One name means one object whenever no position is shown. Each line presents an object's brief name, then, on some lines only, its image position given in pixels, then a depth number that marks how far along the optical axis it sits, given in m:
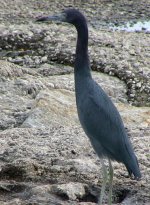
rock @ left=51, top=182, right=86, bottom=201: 13.20
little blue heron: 12.67
